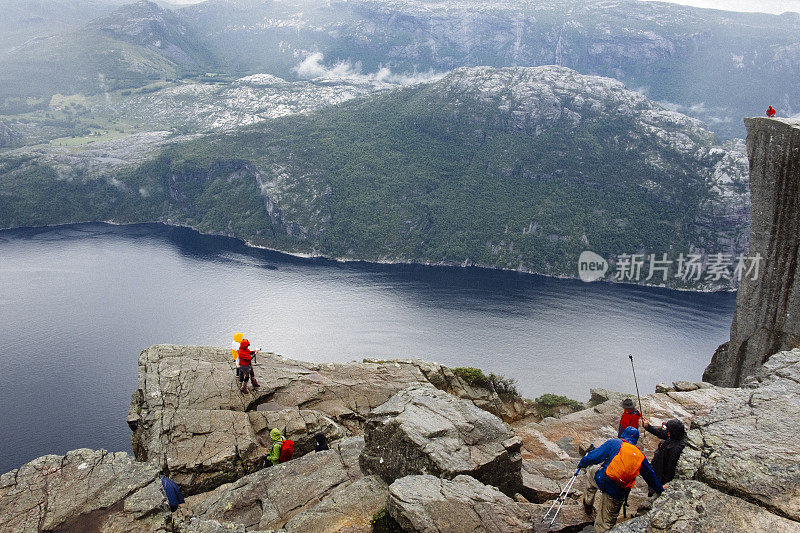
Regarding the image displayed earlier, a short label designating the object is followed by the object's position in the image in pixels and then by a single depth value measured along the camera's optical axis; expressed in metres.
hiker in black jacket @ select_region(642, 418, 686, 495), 9.86
